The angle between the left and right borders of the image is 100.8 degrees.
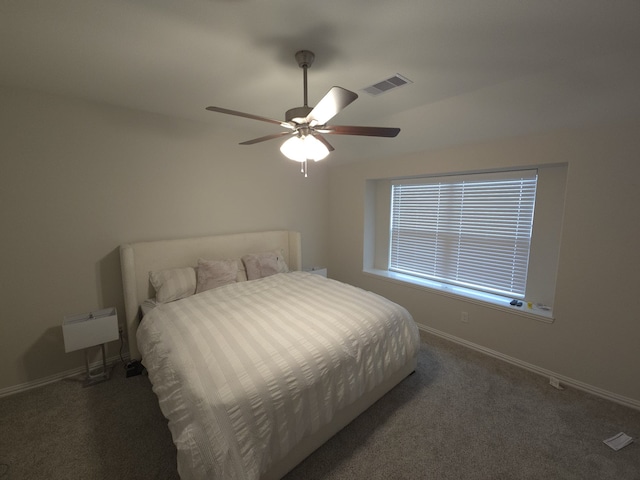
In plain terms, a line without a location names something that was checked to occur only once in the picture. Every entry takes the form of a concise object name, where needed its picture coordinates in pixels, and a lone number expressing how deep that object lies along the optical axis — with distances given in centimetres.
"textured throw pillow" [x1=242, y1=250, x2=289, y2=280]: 308
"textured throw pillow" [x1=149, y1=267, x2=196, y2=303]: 251
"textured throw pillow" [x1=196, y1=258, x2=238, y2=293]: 272
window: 253
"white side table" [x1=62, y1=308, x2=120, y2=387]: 212
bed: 123
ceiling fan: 145
